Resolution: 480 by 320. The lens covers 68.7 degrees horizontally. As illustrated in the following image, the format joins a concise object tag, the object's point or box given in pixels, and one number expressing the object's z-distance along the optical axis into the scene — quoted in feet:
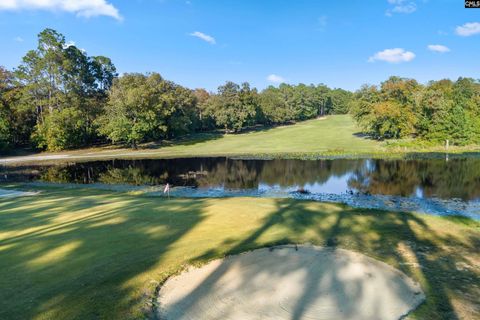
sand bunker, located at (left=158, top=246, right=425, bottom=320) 22.12
